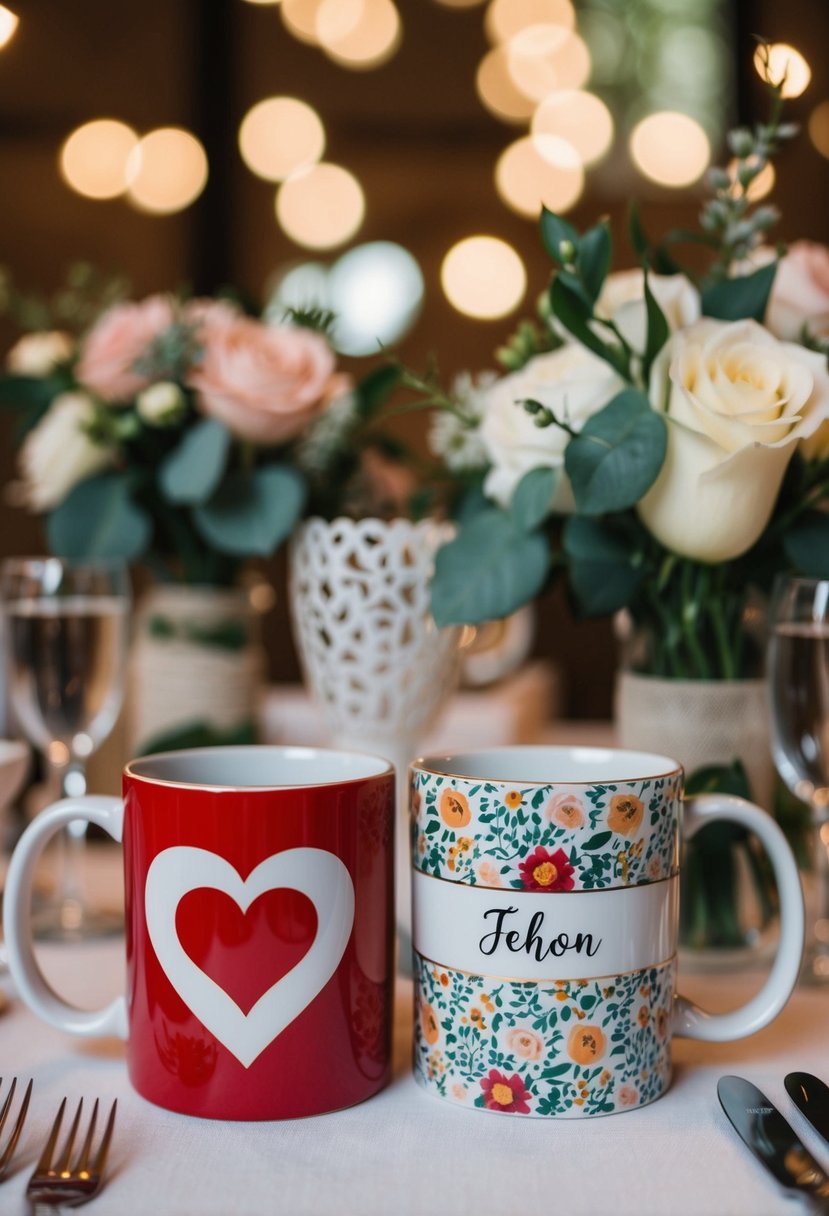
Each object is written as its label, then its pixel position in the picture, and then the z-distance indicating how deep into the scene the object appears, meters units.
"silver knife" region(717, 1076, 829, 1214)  0.41
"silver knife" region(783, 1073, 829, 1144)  0.46
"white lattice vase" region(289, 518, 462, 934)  0.77
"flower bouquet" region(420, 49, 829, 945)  0.58
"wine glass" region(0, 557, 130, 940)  0.77
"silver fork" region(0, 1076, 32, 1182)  0.43
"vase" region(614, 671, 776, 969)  0.67
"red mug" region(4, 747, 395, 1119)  0.47
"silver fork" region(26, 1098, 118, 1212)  0.40
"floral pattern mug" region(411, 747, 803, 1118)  0.47
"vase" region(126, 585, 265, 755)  0.97
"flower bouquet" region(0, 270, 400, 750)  0.89
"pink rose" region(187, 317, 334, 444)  0.88
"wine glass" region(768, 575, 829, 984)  0.62
